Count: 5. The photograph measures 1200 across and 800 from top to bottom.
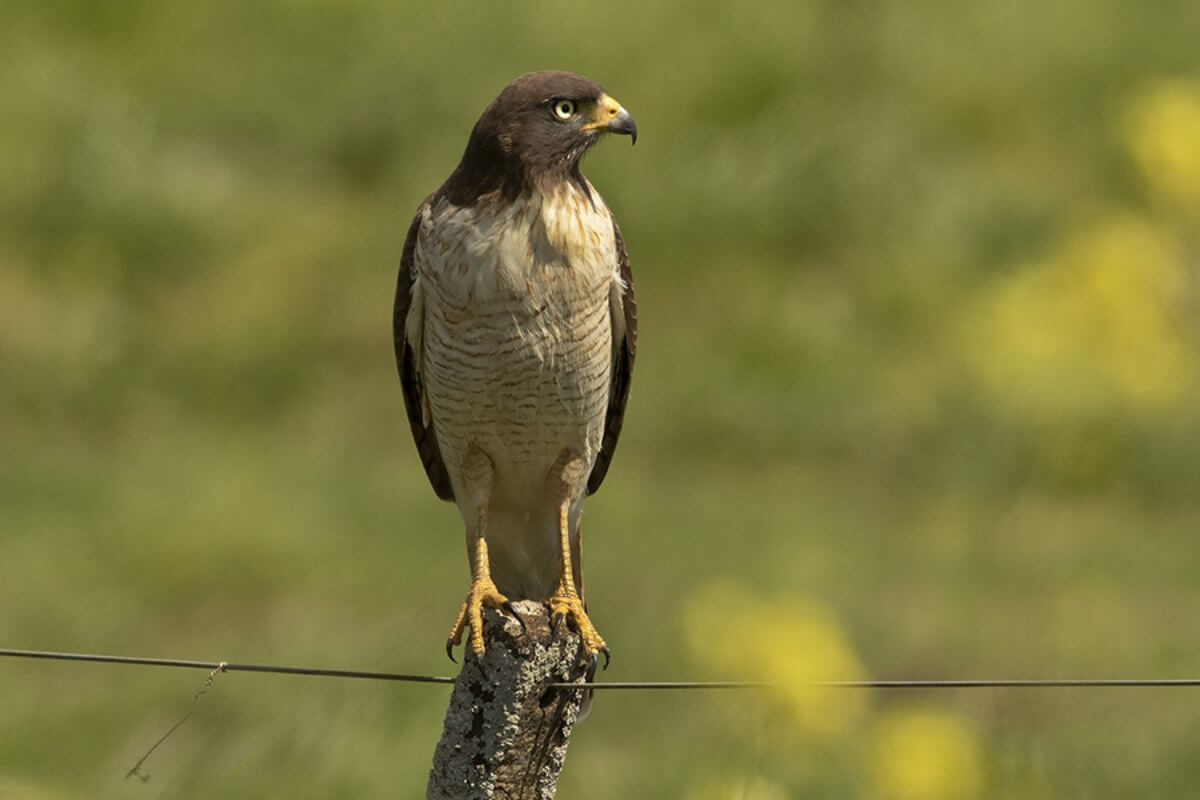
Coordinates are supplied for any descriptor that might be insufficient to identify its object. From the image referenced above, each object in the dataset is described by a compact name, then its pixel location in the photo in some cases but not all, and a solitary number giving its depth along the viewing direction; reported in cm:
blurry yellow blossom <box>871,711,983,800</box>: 1345
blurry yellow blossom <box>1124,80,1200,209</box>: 2506
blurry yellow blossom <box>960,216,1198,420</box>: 2153
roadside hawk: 1106
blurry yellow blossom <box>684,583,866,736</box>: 1348
